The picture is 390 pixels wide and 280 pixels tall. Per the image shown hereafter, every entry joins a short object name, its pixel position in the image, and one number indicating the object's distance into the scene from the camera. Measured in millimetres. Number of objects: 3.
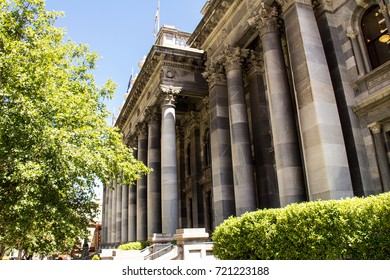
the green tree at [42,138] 12695
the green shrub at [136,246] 22262
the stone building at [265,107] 12086
